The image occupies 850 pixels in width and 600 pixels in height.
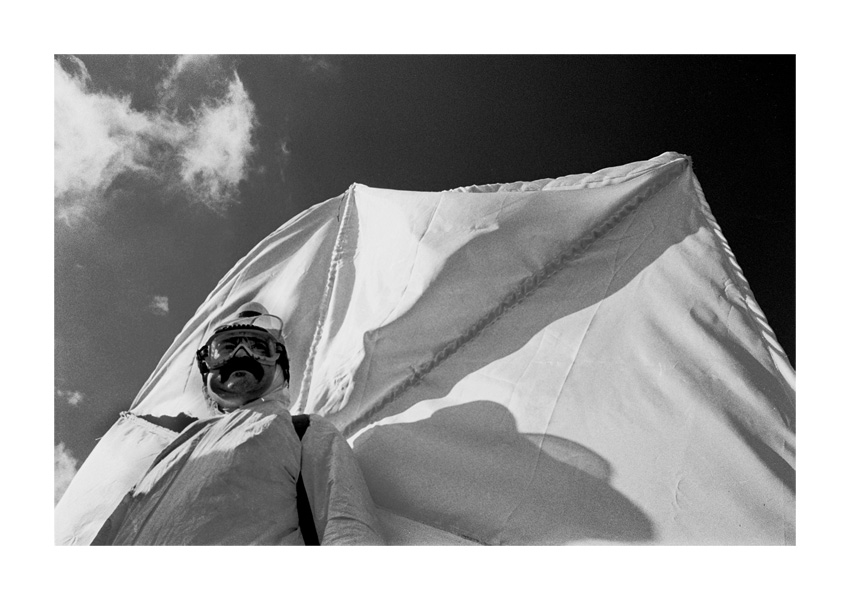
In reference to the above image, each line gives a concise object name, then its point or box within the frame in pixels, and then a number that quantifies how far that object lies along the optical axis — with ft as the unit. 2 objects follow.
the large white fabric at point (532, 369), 7.25
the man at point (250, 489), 6.70
